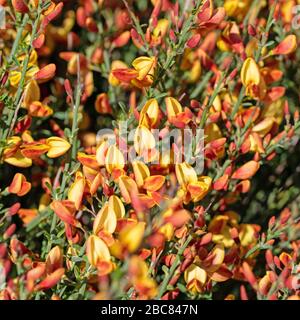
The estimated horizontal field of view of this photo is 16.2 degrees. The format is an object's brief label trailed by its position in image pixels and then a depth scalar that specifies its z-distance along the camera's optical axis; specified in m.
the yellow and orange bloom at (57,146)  0.55
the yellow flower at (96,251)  0.49
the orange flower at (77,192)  0.53
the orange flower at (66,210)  0.52
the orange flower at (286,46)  0.59
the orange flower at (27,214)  0.59
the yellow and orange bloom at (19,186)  0.56
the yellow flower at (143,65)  0.55
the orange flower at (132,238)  0.45
